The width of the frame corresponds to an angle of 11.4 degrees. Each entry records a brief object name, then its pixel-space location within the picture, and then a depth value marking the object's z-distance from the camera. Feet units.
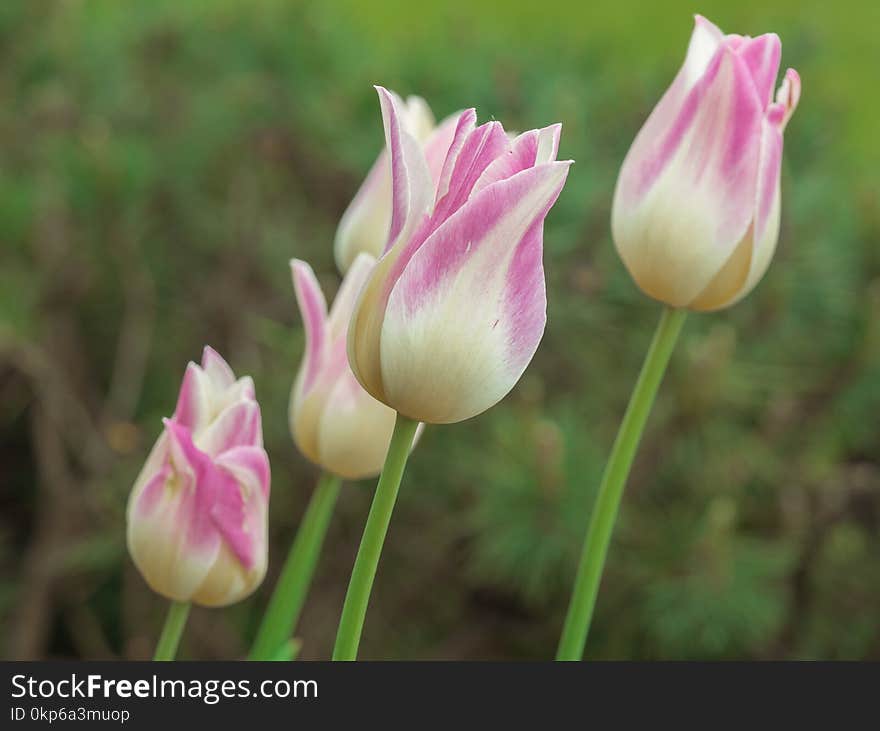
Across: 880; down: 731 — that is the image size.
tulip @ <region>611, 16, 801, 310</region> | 3.06
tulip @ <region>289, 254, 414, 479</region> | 3.16
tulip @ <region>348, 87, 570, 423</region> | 2.89
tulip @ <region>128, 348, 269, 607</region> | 3.09
